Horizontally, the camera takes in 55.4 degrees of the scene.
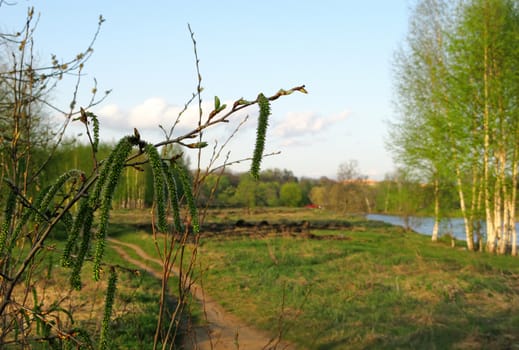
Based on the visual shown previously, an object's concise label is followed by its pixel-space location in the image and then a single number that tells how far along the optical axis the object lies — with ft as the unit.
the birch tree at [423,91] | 69.63
